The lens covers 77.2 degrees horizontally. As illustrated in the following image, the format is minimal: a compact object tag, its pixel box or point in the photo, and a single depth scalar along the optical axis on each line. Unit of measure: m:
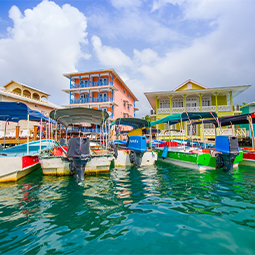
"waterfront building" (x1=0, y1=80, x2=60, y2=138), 19.91
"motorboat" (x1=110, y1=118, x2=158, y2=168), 9.10
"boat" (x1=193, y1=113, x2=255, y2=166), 9.77
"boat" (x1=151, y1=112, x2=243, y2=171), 8.00
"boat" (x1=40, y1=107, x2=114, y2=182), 6.40
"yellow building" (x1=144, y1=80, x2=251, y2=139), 23.06
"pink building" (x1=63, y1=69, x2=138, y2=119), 28.04
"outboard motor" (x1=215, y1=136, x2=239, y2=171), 7.93
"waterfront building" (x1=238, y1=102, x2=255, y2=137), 27.35
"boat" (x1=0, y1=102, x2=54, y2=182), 6.27
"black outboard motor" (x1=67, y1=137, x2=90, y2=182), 6.34
